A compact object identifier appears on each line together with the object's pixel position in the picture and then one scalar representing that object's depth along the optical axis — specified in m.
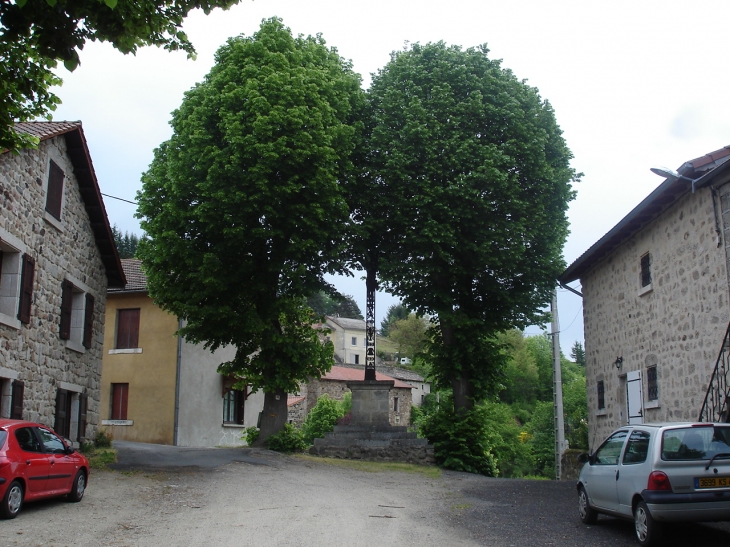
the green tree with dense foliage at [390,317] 108.62
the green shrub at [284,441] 21.69
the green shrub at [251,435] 23.72
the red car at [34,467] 9.88
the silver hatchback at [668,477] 8.59
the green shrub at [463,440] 20.96
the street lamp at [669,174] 12.94
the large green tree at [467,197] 20.73
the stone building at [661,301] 13.02
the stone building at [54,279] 15.02
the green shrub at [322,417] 41.84
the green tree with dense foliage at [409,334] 80.12
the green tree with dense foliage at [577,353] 93.44
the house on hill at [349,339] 91.31
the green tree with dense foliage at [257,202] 19.42
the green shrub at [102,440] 20.11
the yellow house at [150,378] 27.91
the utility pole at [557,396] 23.06
